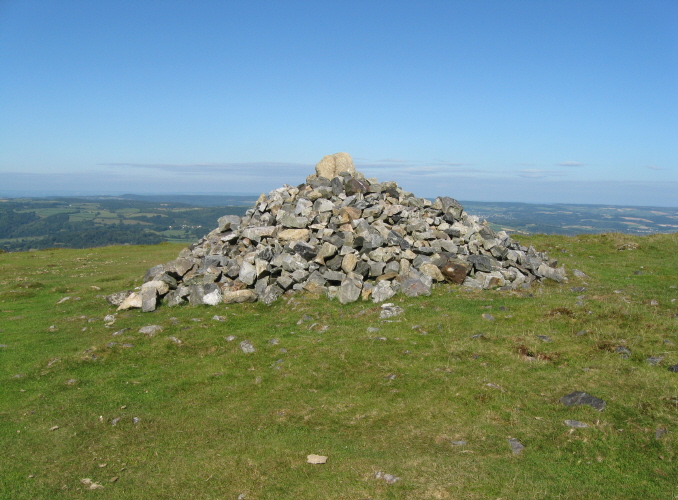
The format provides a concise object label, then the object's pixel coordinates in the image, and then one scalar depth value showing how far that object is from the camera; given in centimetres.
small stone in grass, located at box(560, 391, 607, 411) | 1084
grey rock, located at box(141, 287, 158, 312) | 2262
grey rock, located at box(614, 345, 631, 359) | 1339
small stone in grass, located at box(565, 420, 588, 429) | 1011
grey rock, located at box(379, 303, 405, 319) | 1891
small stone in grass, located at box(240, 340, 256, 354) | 1649
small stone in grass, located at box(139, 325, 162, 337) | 1856
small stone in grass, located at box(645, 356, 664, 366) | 1266
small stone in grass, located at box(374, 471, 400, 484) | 870
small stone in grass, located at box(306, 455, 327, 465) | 963
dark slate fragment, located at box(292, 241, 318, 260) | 2409
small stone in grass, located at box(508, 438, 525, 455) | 956
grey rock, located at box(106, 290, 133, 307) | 2417
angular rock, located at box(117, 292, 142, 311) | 2300
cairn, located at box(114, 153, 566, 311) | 2280
